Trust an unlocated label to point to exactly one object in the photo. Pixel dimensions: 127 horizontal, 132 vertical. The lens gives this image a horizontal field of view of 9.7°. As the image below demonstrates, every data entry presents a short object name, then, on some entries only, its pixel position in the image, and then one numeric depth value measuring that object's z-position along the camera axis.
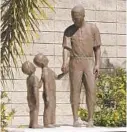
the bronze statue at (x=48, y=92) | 11.27
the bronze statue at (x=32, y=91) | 11.13
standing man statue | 11.28
